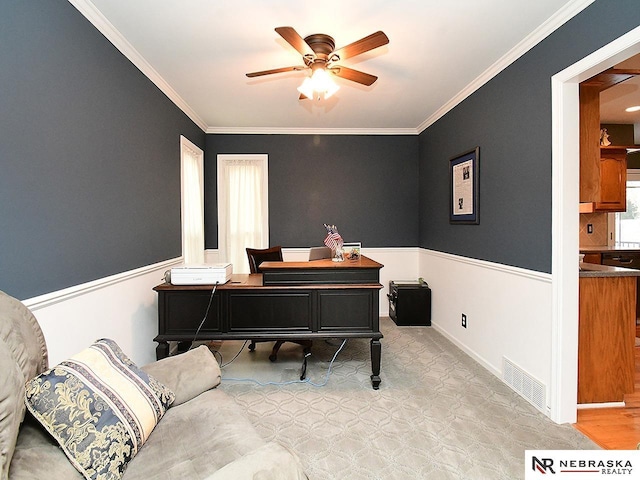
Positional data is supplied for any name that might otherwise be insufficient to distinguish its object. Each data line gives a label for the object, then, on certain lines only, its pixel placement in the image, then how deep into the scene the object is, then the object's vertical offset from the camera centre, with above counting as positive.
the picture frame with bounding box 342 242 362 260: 3.15 -0.21
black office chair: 3.40 -0.32
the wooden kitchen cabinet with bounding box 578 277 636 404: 2.42 -0.77
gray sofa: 0.93 -0.68
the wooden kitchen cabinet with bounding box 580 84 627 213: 2.46 +0.60
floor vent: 2.42 -1.17
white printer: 2.75 -0.36
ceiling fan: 2.22 +1.14
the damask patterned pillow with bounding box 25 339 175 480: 1.07 -0.60
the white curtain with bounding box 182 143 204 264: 4.08 +0.31
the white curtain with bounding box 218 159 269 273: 4.98 +0.29
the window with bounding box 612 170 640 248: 5.80 +0.09
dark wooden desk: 2.74 -0.64
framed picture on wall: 3.36 +0.43
